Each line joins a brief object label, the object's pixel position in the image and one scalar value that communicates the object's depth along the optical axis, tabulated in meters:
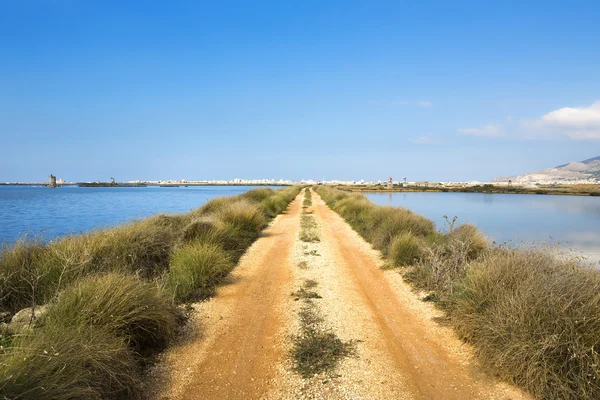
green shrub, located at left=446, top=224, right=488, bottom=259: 9.69
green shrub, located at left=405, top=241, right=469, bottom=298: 7.08
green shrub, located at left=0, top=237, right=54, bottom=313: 5.73
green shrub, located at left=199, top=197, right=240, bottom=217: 17.69
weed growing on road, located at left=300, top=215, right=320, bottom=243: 14.65
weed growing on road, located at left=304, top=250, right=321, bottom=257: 11.65
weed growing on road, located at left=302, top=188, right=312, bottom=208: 34.37
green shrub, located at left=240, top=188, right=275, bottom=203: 29.35
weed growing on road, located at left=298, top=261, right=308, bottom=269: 9.96
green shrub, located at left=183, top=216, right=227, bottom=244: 10.59
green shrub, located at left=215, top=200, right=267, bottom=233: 14.85
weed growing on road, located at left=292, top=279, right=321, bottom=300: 7.25
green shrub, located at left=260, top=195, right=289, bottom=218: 24.59
